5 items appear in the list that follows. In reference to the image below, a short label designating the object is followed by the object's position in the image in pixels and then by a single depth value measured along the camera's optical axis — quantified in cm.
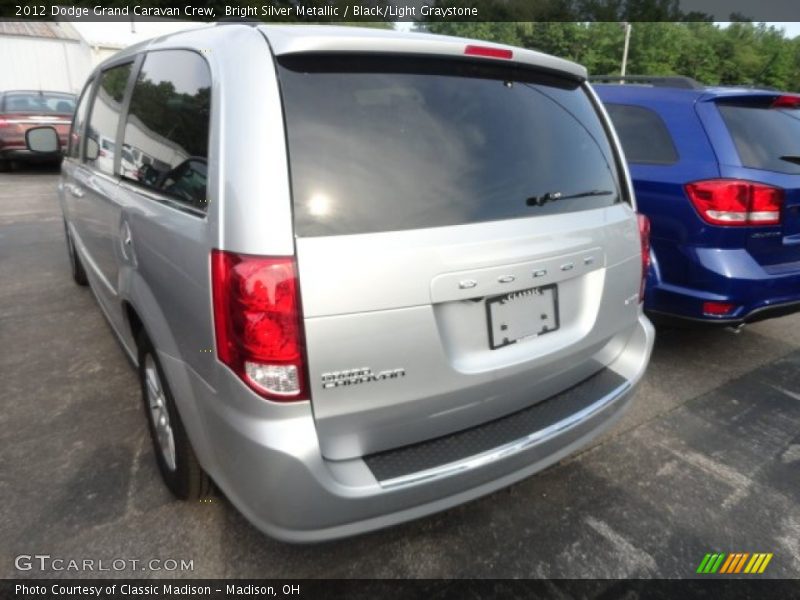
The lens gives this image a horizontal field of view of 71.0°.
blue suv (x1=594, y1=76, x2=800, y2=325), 309
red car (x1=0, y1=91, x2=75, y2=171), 1073
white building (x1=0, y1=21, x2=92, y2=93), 2198
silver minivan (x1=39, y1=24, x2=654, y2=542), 148
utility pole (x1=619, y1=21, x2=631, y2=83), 2650
